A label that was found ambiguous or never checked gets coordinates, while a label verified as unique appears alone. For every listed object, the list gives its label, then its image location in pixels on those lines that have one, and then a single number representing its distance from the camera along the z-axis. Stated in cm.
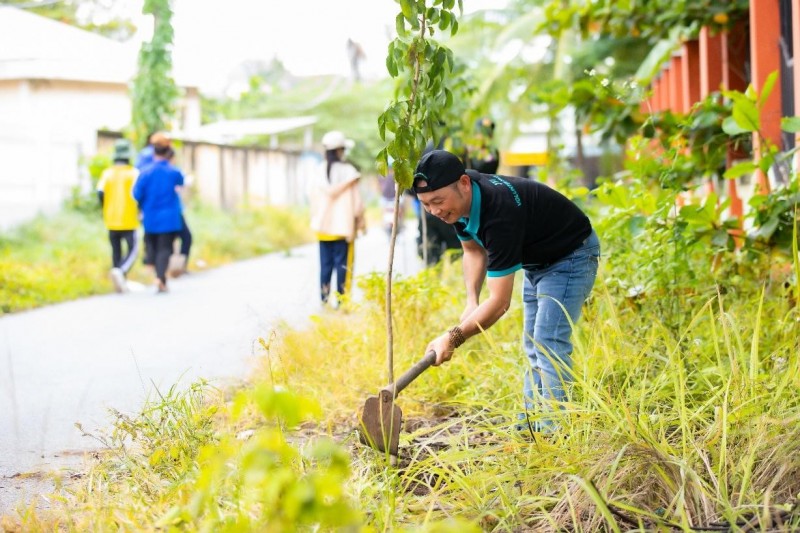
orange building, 860
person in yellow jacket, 1326
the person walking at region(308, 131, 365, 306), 1061
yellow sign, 3055
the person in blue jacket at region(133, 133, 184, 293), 1327
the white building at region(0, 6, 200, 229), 1828
